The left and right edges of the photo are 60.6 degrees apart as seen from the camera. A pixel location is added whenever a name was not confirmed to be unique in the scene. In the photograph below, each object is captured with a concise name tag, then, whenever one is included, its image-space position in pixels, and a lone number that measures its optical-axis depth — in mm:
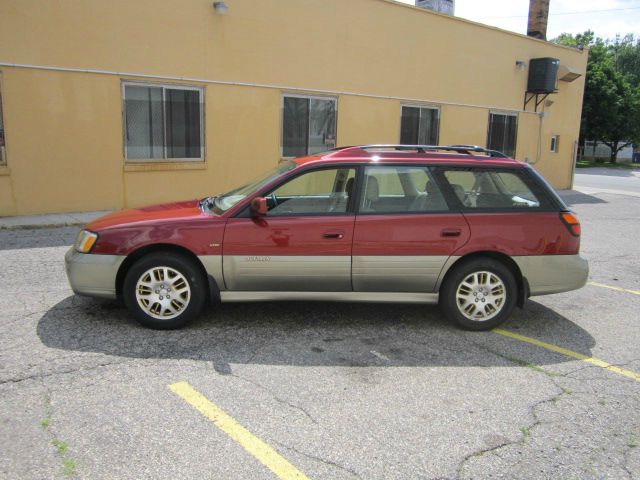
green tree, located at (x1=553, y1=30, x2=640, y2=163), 44500
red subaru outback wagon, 4684
